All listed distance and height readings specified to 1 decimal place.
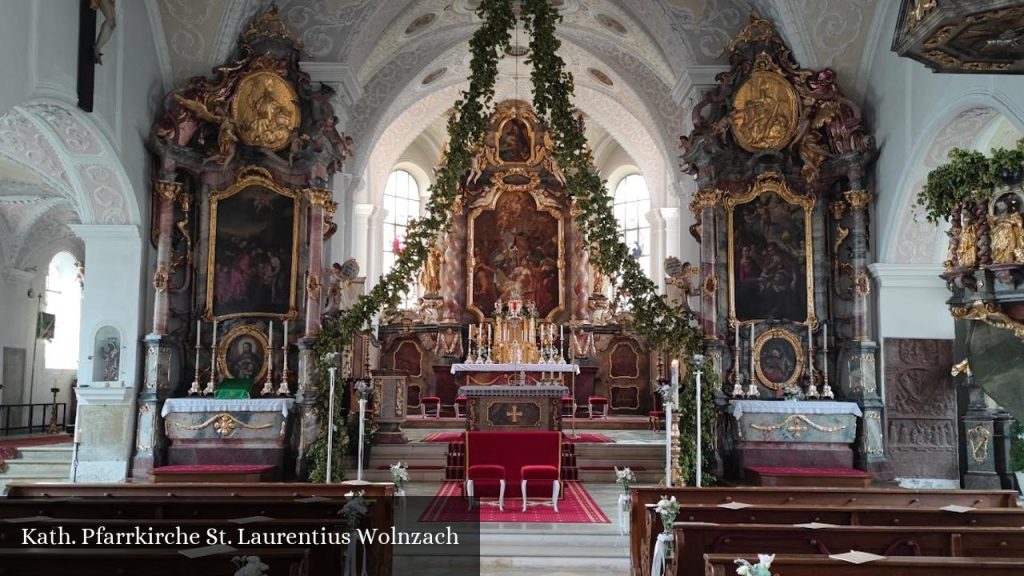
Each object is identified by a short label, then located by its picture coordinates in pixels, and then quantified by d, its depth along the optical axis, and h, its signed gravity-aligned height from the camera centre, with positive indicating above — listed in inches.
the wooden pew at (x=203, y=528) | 217.2 -40.3
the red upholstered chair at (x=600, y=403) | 782.5 -31.1
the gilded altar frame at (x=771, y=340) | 502.0 +9.5
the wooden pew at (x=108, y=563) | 174.6 -38.8
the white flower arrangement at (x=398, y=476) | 337.1 -41.1
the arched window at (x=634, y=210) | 958.4 +168.8
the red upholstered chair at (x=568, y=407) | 764.9 -34.0
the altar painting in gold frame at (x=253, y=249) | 508.4 +65.0
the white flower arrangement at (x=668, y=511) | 240.2 -37.9
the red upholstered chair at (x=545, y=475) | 410.3 -49.5
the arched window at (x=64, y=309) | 815.1 +49.4
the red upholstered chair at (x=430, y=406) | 782.9 -35.0
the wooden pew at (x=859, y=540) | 221.6 -42.1
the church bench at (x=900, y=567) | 177.0 -38.9
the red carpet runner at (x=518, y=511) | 387.5 -64.5
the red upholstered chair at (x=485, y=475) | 406.9 -49.8
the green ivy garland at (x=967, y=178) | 320.9 +70.9
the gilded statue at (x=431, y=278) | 872.3 +84.6
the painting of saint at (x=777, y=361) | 503.5 +4.3
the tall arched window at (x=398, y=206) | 948.6 +170.7
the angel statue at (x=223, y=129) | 492.4 +130.1
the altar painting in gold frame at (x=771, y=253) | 509.0 +65.5
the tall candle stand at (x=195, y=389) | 490.6 -13.6
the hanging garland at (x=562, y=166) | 412.5 +87.2
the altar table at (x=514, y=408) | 502.9 -23.0
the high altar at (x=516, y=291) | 839.2 +72.7
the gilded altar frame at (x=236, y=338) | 502.6 +11.2
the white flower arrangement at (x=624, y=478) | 347.3 -42.3
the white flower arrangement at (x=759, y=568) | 160.9 -35.9
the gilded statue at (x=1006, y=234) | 317.1 +48.2
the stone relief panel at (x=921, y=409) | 477.7 -20.7
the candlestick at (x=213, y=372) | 492.1 -4.4
